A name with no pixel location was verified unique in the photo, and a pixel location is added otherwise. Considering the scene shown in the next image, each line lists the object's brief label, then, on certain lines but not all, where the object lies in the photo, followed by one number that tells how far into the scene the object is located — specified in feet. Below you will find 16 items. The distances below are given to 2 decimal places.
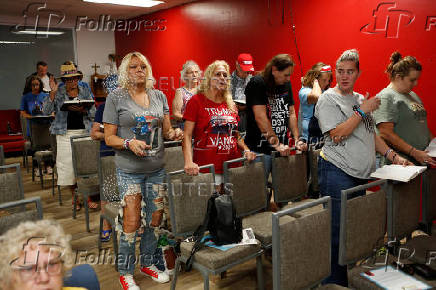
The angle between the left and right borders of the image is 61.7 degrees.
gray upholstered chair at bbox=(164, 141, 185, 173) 10.07
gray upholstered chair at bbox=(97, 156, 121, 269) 9.04
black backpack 6.35
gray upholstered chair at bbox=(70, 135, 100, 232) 10.78
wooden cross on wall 27.37
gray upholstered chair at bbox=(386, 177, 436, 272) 6.43
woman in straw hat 11.71
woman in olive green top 8.21
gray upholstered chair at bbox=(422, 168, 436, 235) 7.45
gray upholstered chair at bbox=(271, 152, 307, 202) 8.38
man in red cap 12.59
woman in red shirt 7.48
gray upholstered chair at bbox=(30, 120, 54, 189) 16.25
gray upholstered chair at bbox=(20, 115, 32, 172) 18.67
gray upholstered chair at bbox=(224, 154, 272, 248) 7.45
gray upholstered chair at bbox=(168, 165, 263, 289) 6.15
